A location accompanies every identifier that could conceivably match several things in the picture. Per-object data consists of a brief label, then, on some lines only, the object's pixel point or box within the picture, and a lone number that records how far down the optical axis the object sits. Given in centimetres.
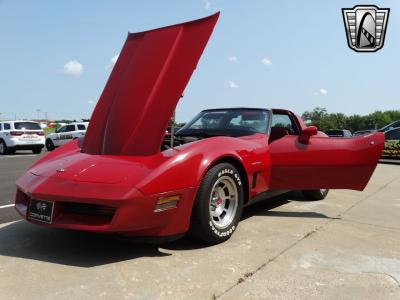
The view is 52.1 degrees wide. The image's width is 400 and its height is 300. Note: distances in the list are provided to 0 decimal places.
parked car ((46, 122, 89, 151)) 2072
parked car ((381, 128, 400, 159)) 1264
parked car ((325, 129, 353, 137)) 1967
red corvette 310
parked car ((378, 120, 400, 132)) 1896
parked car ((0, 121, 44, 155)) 1692
